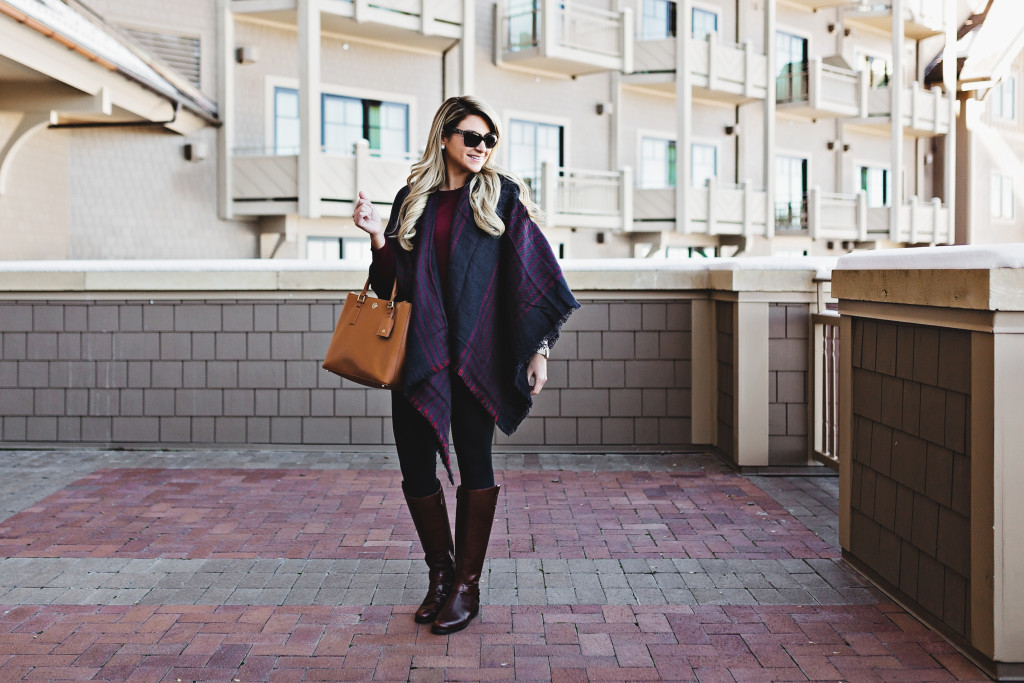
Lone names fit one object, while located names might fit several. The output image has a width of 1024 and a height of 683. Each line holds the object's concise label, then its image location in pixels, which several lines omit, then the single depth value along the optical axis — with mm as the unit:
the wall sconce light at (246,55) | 14391
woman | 3262
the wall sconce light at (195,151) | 14039
